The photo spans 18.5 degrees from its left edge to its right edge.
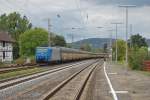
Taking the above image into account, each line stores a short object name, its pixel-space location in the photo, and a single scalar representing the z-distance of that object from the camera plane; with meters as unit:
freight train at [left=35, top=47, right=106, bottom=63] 69.94
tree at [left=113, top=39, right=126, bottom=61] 121.22
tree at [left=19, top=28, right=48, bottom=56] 137.62
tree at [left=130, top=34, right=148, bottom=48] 184.27
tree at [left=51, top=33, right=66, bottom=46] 167.00
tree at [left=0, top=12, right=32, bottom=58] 158.88
